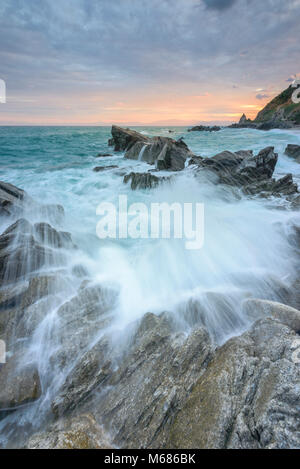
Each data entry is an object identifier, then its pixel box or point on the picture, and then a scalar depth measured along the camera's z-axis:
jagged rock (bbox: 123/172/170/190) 15.12
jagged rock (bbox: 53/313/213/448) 3.12
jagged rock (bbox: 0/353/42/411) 3.57
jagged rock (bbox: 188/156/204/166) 18.23
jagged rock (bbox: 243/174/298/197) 12.72
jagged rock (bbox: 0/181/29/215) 9.39
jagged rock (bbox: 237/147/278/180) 14.66
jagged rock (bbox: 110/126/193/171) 19.50
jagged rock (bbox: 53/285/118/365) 4.33
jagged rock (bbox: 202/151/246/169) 15.23
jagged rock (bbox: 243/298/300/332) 4.13
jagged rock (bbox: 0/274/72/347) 4.70
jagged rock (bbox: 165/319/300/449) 2.55
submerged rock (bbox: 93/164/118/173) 21.08
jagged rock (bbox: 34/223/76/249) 7.38
